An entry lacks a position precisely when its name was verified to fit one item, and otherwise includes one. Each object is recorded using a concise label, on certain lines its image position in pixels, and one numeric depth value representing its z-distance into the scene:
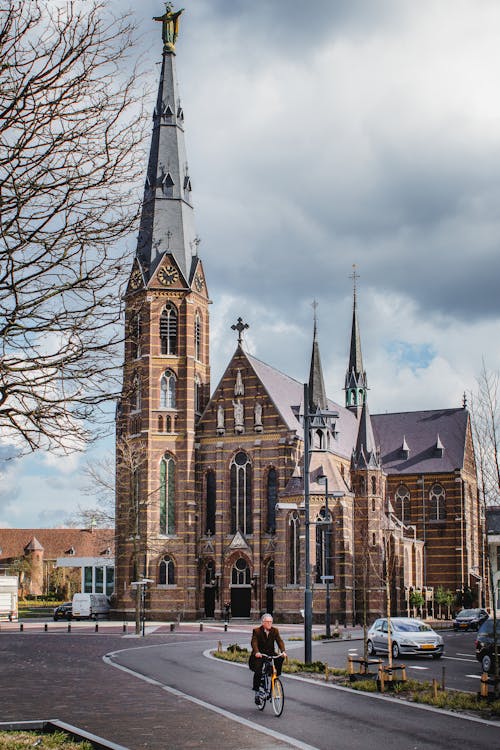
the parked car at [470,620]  51.06
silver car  28.70
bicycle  15.80
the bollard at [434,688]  17.74
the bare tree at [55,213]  12.04
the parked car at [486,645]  23.59
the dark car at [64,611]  64.50
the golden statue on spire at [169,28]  67.75
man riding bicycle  16.39
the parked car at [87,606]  63.19
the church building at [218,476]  60.75
